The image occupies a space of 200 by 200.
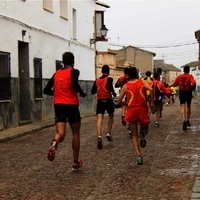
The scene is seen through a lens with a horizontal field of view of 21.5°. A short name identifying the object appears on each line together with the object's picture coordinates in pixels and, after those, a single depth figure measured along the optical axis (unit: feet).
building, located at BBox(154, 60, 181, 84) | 370.53
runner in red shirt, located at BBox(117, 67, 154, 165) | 29.99
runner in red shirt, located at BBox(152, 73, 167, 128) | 50.98
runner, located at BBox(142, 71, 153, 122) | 52.19
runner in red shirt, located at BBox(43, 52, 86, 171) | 27.25
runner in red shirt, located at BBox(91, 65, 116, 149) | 38.73
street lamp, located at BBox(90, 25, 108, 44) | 92.79
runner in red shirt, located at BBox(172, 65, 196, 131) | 48.24
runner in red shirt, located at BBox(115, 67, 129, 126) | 45.92
